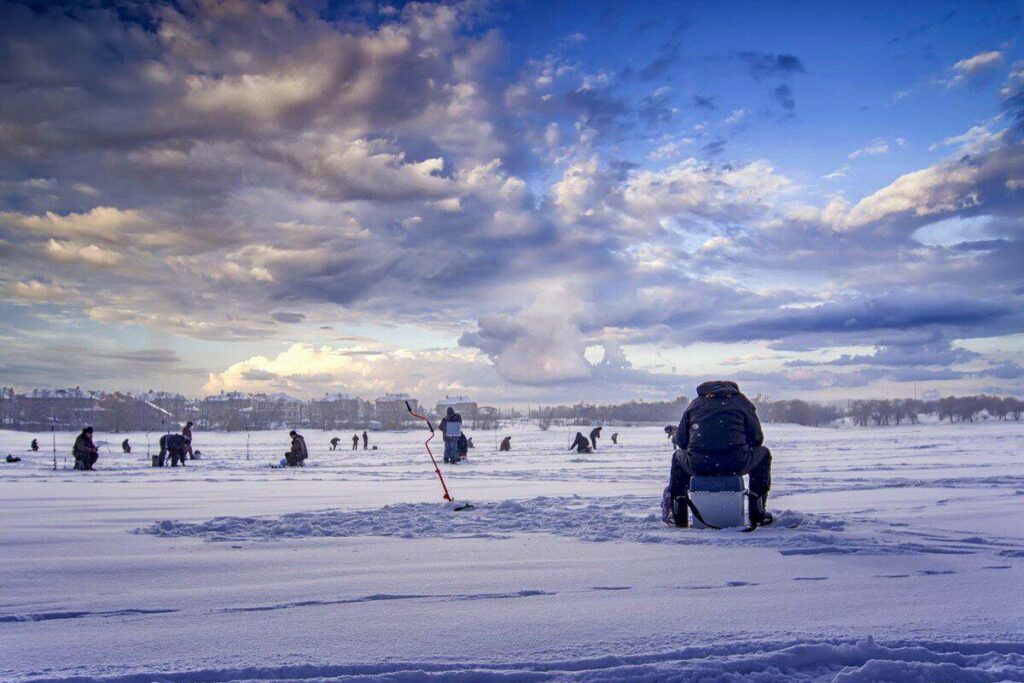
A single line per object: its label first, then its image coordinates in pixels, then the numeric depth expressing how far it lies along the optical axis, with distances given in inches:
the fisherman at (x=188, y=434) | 1076.2
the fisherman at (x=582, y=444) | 1359.5
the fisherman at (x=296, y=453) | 970.9
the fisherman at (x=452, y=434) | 1005.2
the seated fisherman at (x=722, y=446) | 311.4
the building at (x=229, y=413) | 4773.1
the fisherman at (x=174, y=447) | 1003.3
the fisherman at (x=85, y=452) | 881.5
